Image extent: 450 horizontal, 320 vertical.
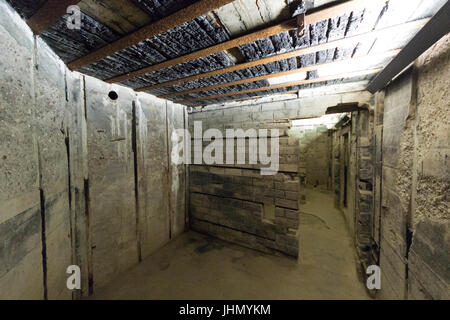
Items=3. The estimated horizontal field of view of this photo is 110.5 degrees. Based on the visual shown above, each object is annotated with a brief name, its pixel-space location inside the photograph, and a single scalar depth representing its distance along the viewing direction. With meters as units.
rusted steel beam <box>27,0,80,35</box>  1.10
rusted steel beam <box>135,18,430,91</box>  1.31
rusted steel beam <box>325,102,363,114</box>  2.80
